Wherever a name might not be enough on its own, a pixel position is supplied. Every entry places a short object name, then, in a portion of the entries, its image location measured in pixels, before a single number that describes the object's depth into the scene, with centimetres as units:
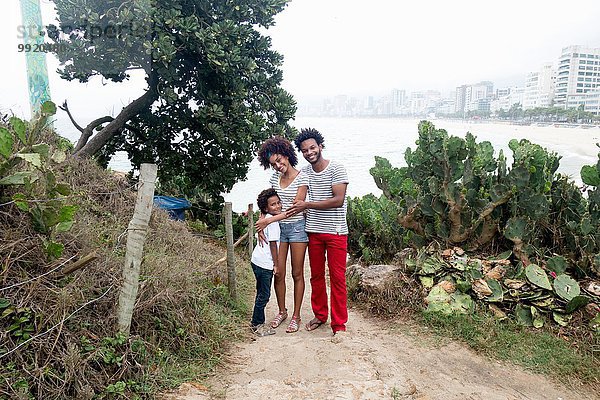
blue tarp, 691
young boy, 383
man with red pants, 366
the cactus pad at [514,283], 450
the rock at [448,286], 463
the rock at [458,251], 501
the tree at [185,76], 547
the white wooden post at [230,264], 470
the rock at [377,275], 507
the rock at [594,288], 429
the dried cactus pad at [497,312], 436
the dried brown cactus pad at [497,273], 470
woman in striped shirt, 374
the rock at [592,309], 414
